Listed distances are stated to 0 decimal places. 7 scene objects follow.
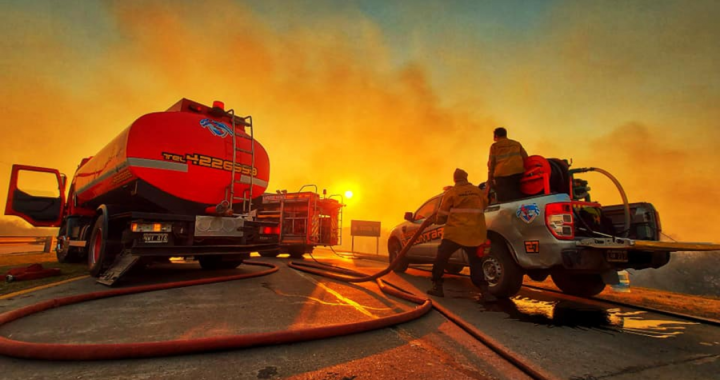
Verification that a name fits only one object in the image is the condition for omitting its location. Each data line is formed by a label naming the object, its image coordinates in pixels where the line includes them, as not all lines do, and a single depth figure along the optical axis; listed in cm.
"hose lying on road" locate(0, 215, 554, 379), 191
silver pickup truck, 367
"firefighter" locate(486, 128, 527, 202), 471
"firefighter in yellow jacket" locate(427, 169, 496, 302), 441
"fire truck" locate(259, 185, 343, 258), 1113
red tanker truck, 483
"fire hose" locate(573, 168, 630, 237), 426
